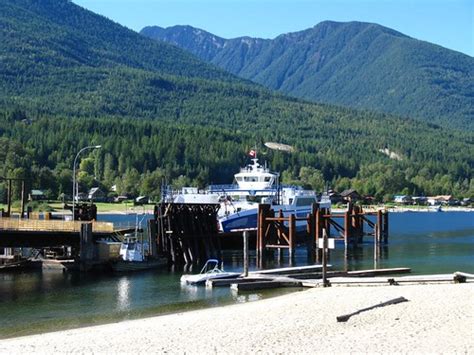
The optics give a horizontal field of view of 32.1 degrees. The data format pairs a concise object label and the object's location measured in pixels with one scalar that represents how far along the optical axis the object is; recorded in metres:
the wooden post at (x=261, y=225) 60.09
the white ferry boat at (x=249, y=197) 74.50
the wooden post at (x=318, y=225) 64.25
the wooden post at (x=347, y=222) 68.29
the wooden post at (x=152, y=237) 58.44
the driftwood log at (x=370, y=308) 29.91
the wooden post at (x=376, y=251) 57.98
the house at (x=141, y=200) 188.12
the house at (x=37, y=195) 155.64
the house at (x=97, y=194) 187.38
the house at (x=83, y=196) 178.52
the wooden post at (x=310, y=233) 67.94
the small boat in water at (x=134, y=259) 55.38
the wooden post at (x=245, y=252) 47.33
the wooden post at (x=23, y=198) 59.61
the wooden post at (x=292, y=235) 61.59
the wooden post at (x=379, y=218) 77.39
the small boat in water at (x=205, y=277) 47.12
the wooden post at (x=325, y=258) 43.05
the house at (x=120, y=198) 196.16
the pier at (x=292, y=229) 61.88
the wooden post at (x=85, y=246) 53.84
